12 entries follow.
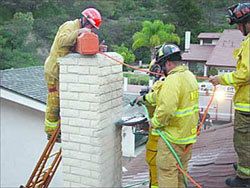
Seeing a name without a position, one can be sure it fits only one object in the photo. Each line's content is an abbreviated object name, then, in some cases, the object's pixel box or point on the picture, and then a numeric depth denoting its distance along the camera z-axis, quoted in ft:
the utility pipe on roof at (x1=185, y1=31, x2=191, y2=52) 109.54
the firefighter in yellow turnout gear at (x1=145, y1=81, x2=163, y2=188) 13.38
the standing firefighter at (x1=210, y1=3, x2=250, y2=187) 11.70
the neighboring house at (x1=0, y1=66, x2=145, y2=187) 27.68
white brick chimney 13.04
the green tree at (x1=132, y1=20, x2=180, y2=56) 120.06
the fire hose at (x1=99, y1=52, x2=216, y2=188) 11.91
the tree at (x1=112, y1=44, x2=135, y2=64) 114.83
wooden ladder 15.81
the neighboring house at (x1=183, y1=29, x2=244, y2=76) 101.50
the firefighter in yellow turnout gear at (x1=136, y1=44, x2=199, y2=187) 11.32
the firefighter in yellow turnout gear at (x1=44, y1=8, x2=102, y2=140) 14.52
